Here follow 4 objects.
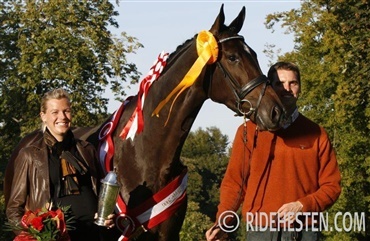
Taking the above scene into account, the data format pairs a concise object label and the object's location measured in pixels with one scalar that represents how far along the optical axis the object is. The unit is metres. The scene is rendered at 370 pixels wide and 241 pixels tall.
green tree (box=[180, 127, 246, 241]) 67.75
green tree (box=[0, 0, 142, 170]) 35.62
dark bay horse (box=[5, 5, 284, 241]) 7.96
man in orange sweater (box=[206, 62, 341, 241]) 6.31
